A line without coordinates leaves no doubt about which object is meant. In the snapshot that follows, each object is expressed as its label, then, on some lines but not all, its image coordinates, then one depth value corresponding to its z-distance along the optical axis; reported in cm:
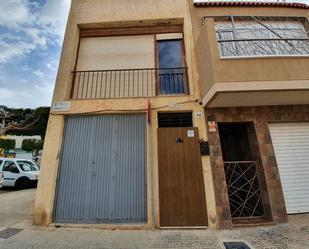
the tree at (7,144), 2504
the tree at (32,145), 2683
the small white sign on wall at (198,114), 471
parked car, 893
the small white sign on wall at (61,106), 489
